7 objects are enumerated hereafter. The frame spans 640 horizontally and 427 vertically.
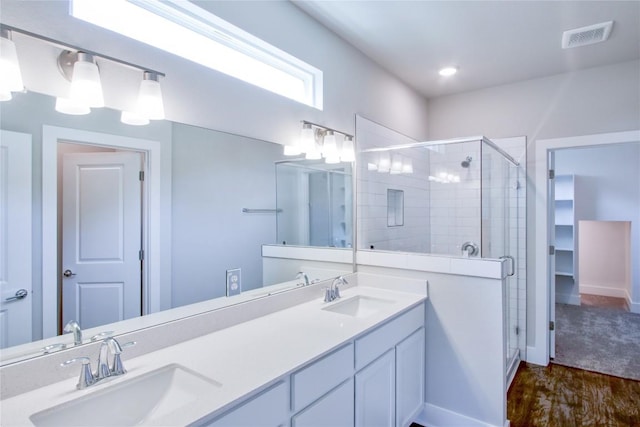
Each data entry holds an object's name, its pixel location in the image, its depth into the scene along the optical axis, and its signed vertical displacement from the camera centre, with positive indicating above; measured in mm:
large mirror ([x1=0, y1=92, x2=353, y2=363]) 1164 -26
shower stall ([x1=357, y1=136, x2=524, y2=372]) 2654 +93
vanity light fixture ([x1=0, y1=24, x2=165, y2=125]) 1079 +465
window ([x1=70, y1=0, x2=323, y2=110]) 1427 +866
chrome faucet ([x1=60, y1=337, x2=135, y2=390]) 1117 -514
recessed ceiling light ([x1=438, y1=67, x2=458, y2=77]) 3071 +1268
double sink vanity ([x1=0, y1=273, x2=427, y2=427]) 1060 -585
